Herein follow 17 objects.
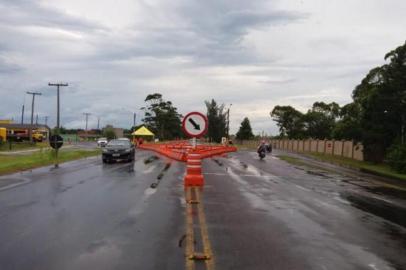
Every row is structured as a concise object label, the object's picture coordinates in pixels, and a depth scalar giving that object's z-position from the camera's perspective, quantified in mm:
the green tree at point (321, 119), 99962
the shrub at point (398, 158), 32406
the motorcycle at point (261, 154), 42844
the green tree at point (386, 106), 37969
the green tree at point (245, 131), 126356
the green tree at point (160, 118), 127875
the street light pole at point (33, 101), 92900
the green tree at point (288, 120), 107056
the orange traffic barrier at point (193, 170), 17203
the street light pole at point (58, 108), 58806
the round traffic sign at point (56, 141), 33938
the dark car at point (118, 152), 33594
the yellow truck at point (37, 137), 101000
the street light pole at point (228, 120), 115875
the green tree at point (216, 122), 122438
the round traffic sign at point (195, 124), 17562
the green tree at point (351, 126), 43844
